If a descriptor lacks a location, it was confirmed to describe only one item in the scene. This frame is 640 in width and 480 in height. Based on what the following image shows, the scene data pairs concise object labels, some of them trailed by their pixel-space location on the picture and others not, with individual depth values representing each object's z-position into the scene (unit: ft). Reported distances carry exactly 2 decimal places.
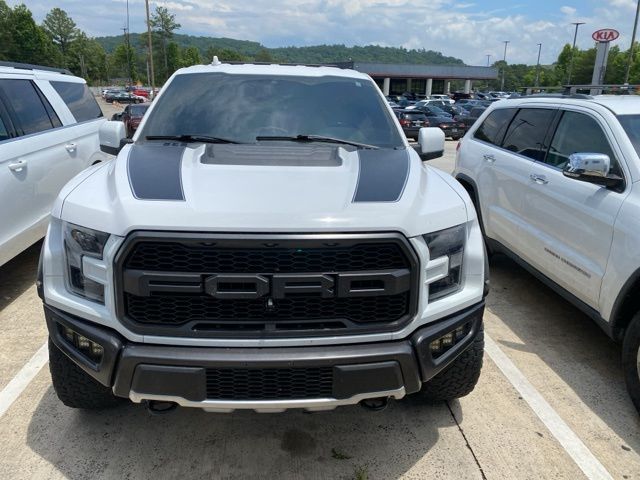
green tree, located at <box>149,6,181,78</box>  327.26
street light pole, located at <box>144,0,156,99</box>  163.40
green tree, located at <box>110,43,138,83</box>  356.28
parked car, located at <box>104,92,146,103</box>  194.65
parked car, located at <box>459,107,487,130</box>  38.83
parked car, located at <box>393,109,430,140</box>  75.97
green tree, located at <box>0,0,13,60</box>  242.37
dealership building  284.20
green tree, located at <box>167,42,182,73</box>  345.72
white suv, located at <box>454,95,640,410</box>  10.87
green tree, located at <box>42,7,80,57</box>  325.62
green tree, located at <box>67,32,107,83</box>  319.06
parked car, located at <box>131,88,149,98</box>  224.06
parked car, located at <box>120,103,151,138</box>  56.29
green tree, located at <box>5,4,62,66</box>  243.19
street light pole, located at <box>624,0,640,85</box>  123.24
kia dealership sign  119.34
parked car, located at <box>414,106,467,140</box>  79.36
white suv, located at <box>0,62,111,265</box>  14.90
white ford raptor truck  7.23
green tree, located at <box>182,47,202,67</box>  370.37
